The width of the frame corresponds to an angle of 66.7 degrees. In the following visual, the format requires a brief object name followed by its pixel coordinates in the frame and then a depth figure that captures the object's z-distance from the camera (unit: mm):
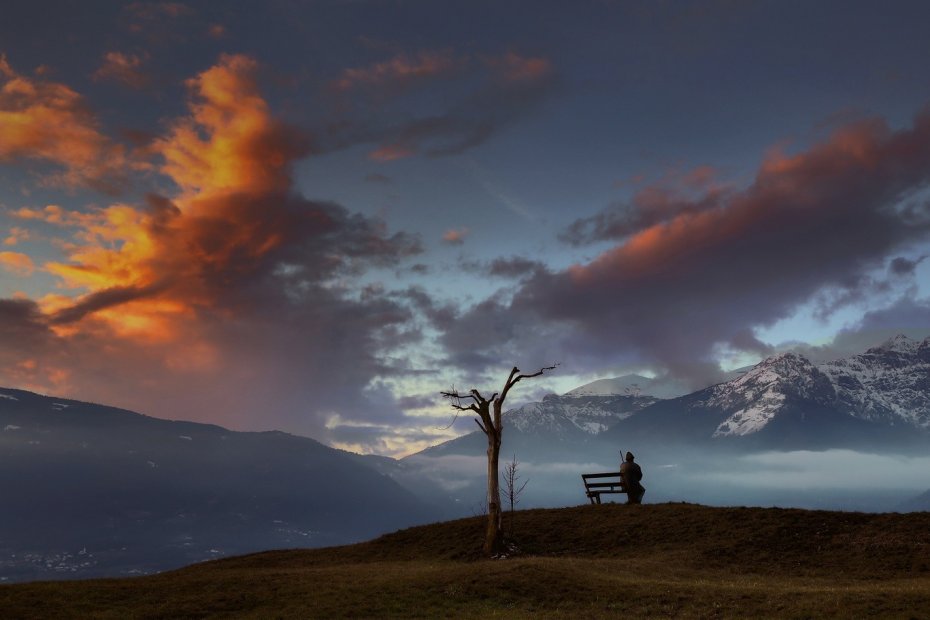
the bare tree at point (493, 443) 45031
